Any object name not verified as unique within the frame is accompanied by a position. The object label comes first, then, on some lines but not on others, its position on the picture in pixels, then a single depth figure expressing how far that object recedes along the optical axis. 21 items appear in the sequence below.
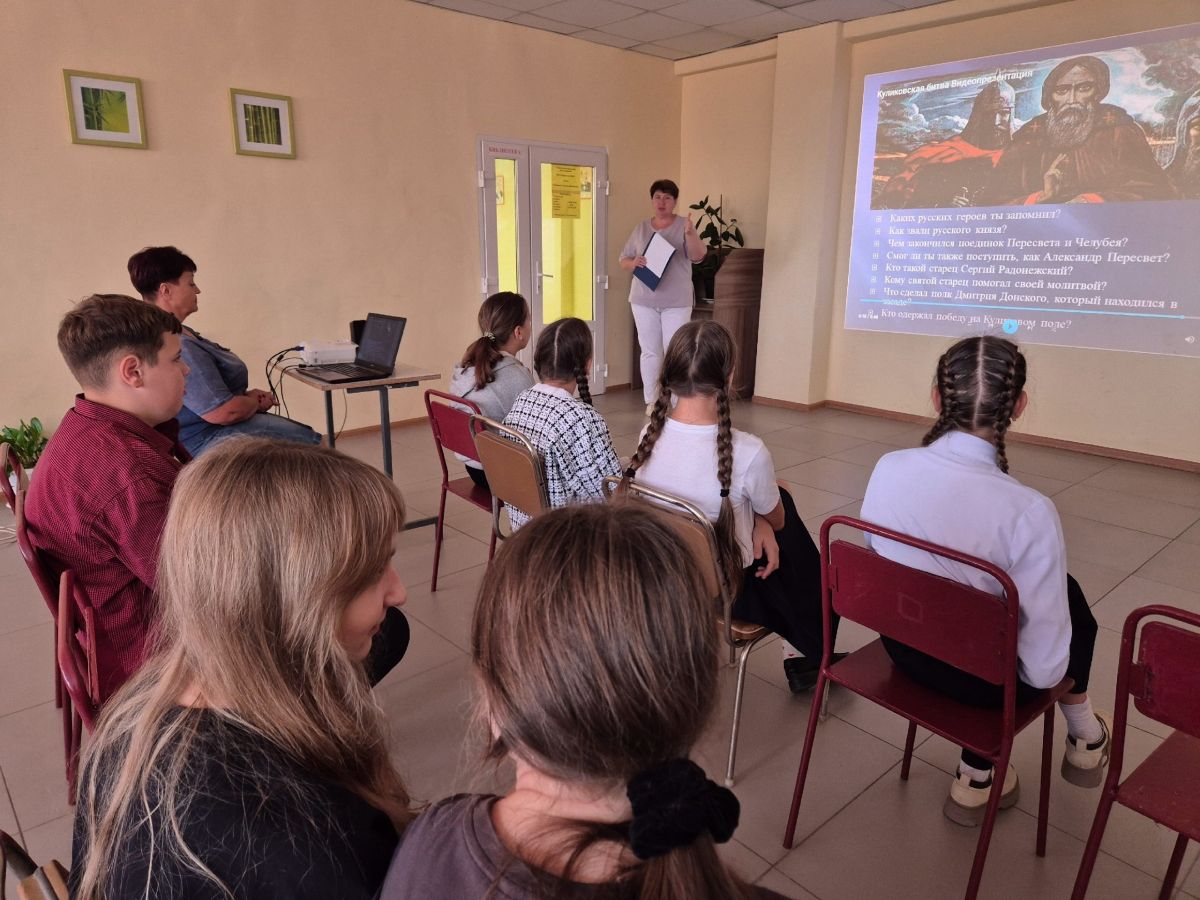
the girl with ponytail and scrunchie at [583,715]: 0.55
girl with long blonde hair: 0.73
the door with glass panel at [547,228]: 5.45
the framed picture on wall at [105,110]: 3.73
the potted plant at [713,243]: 6.06
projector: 3.34
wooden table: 3.02
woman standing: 5.24
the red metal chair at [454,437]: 2.50
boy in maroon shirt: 1.40
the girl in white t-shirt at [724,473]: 1.79
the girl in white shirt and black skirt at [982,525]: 1.36
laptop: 3.16
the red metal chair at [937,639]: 1.26
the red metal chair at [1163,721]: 1.08
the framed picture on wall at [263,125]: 4.22
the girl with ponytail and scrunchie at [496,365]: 2.76
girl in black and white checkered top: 2.15
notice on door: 5.78
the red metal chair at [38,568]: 1.40
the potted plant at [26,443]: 3.56
